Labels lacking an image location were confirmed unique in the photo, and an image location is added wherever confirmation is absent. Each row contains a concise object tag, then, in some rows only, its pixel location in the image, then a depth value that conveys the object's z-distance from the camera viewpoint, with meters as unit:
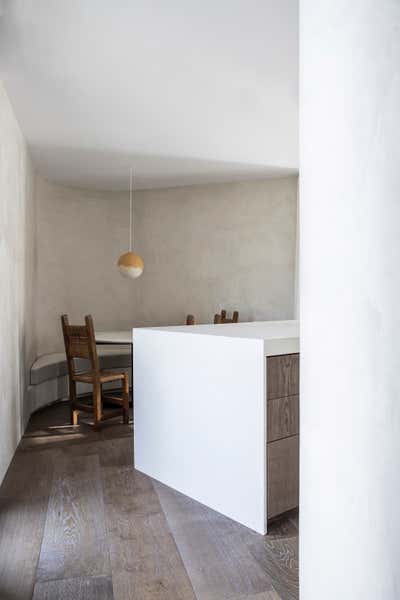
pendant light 4.59
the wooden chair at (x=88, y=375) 3.56
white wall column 0.68
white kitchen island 1.89
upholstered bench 4.07
